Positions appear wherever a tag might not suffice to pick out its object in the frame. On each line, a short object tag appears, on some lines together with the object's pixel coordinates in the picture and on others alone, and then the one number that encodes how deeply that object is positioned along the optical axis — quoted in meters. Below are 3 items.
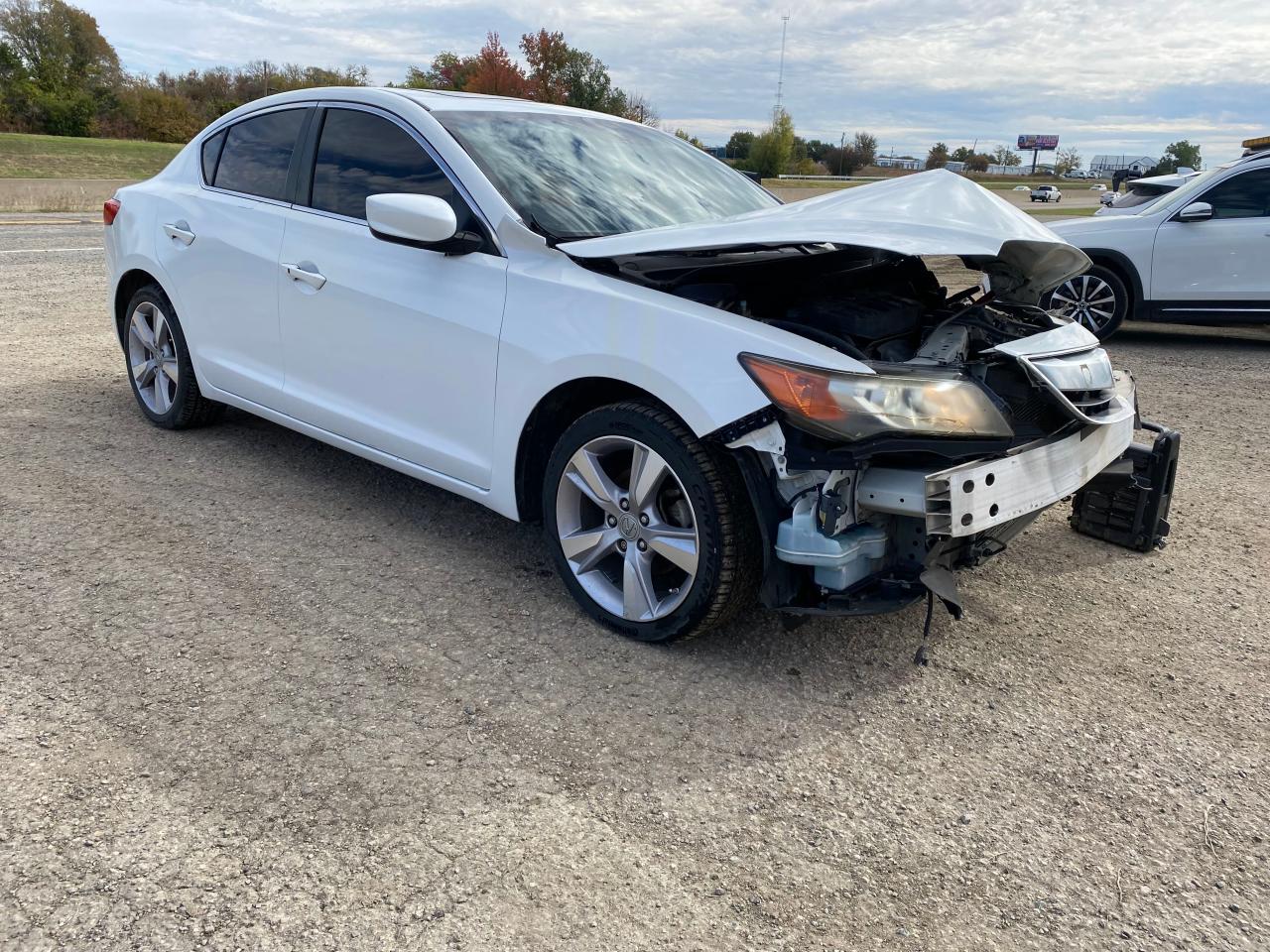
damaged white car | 2.82
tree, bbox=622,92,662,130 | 70.79
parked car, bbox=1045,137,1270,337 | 8.52
